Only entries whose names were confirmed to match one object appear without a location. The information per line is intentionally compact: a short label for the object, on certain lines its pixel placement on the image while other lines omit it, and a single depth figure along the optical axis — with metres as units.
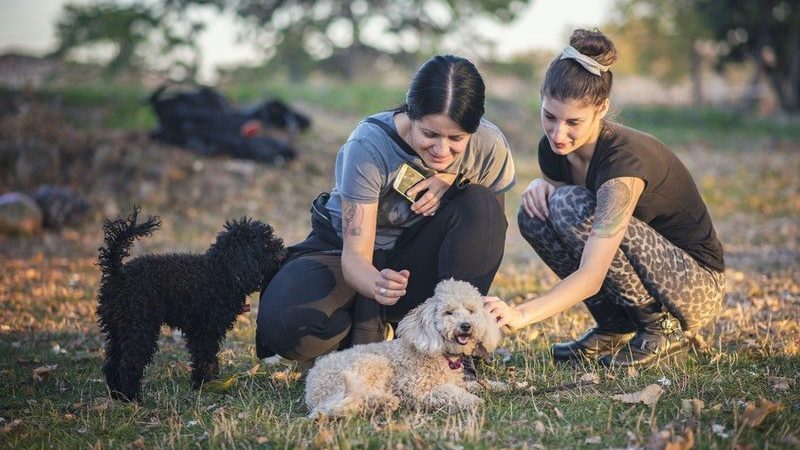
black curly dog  4.24
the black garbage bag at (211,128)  13.65
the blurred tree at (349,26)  26.36
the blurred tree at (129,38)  23.06
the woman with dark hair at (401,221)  4.07
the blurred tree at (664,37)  41.94
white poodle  3.75
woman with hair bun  4.16
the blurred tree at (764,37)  29.58
